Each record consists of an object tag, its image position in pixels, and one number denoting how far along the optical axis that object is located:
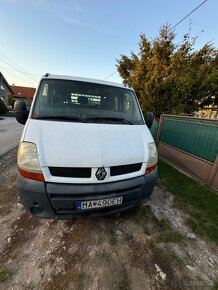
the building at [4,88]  29.23
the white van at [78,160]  1.78
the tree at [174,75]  7.70
